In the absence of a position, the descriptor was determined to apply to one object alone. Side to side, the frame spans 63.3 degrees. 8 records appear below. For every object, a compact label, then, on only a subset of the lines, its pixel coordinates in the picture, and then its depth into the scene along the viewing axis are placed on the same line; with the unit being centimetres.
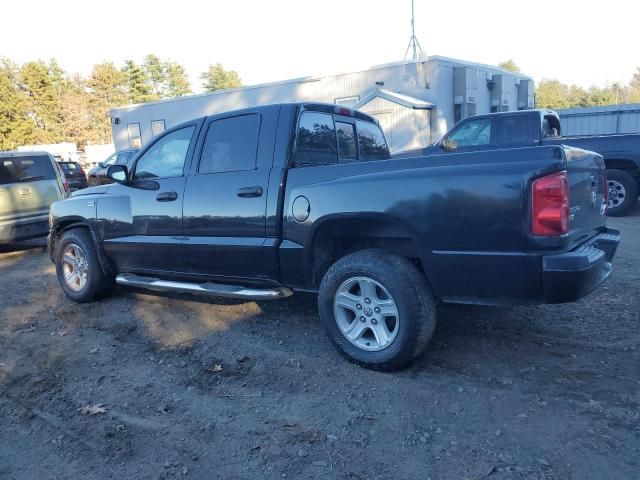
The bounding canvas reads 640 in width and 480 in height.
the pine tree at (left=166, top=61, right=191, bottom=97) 7800
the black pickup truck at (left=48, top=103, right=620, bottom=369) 300
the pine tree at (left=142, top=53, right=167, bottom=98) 7588
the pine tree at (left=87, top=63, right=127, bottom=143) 6288
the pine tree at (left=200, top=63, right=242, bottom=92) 8156
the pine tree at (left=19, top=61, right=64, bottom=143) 5681
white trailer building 1686
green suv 880
